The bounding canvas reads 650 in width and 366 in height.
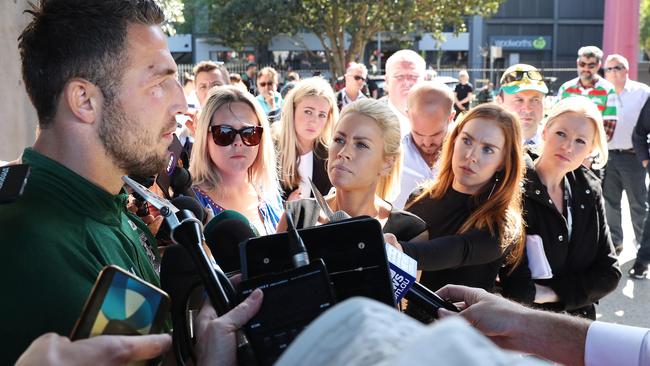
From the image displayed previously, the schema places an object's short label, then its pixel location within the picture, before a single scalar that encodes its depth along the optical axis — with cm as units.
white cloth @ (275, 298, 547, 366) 58
